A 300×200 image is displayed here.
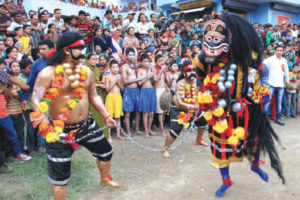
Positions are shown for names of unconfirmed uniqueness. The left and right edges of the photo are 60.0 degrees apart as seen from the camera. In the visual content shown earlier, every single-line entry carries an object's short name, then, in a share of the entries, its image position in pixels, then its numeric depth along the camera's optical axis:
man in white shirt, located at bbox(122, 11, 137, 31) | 9.27
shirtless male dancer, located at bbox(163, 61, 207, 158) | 4.21
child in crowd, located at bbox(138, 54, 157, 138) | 5.71
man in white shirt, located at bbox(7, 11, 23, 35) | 6.66
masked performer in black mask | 2.94
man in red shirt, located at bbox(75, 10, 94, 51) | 7.32
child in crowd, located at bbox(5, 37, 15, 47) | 5.51
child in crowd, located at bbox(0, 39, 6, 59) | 5.16
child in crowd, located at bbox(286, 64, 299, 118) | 7.80
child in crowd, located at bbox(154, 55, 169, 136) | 5.90
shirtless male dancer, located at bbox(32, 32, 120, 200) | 2.69
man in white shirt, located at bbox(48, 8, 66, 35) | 7.16
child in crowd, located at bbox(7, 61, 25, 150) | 4.15
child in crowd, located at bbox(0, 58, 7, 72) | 3.95
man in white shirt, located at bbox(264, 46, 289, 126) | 7.11
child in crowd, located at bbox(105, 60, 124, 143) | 5.46
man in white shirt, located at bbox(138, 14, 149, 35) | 9.16
